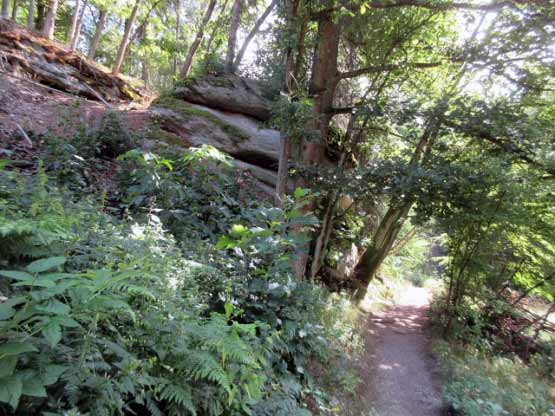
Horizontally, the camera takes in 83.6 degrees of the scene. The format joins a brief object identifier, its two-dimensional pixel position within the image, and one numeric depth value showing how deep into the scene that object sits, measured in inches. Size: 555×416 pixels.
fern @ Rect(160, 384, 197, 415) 62.8
